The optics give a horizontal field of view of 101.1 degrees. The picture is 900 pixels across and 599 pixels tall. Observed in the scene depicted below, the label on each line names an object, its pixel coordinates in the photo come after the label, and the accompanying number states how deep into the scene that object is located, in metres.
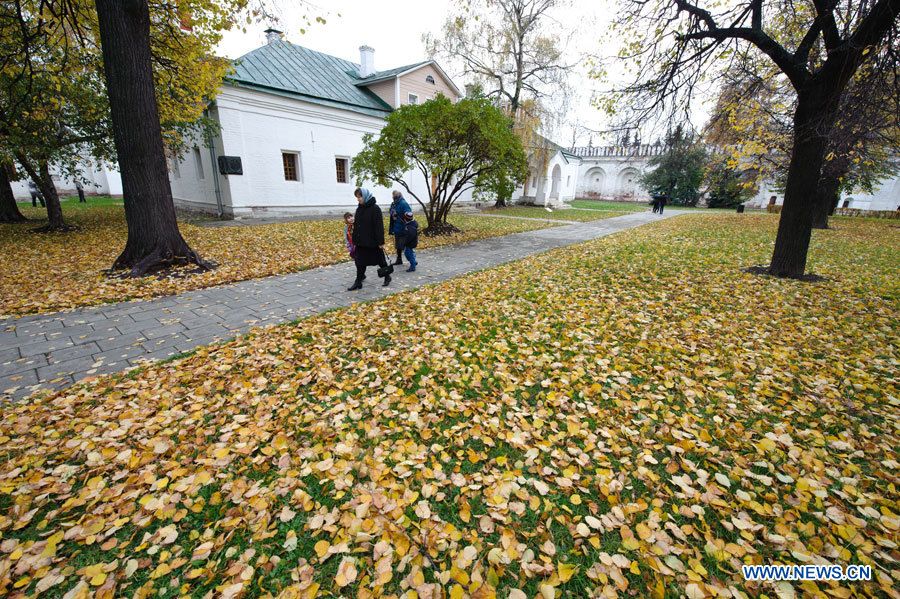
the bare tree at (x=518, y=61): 22.95
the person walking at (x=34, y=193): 20.85
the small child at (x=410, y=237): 8.20
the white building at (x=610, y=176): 50.41
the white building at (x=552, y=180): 29.34
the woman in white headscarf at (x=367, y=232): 6.50
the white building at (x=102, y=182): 27.40
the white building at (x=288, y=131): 16.03
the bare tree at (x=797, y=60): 6.04
